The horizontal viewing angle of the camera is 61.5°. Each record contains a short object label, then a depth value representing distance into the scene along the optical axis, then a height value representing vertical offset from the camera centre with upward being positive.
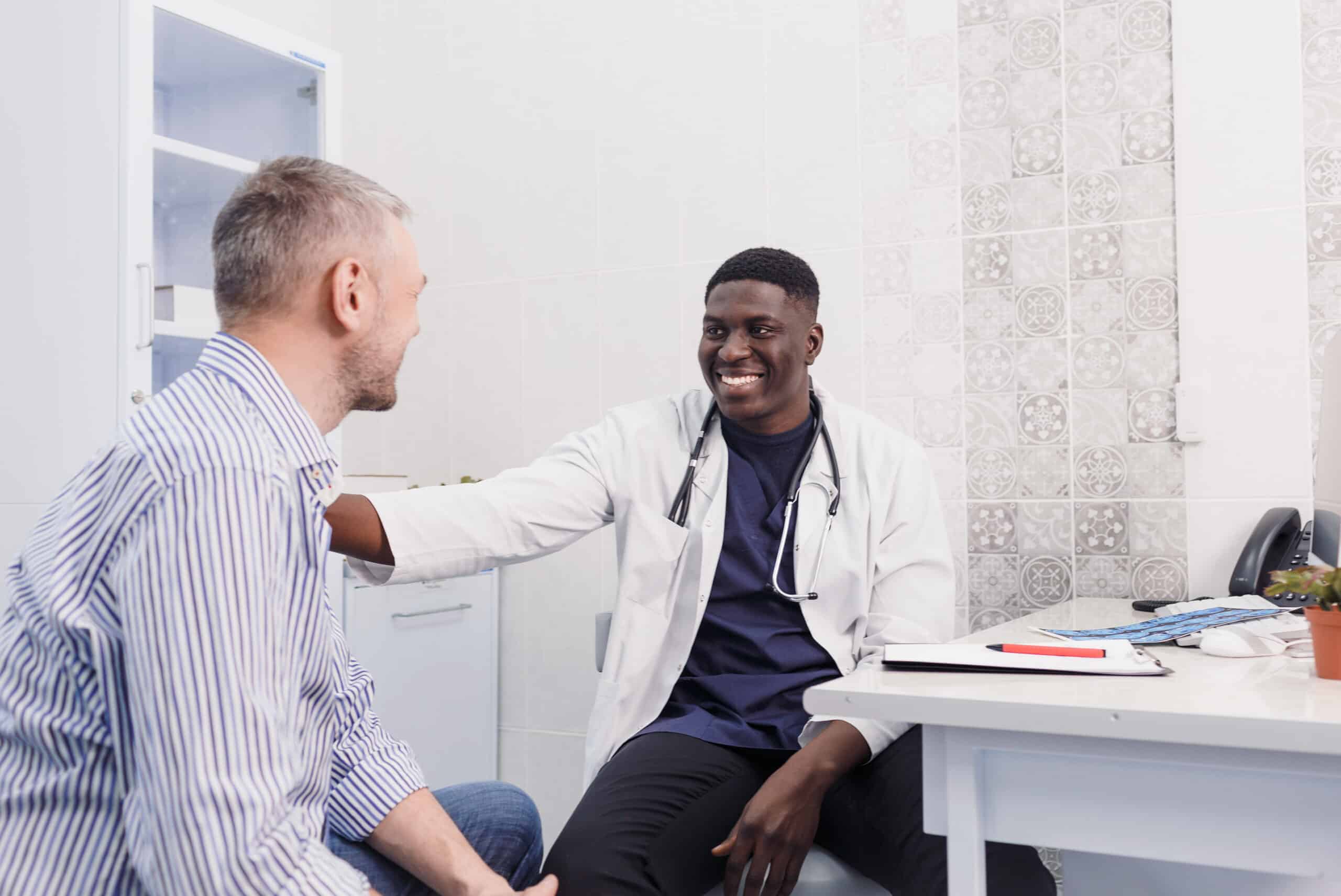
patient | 0.82 -0.15
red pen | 1.29 -0.22
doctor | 1.47 -0.20
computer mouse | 1.41 -0.24
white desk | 1.02 -0.30
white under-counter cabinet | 2.66 -0.50
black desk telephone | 2.11 -0.18
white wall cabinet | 2.32 +0.80
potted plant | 1.17 -0.17
